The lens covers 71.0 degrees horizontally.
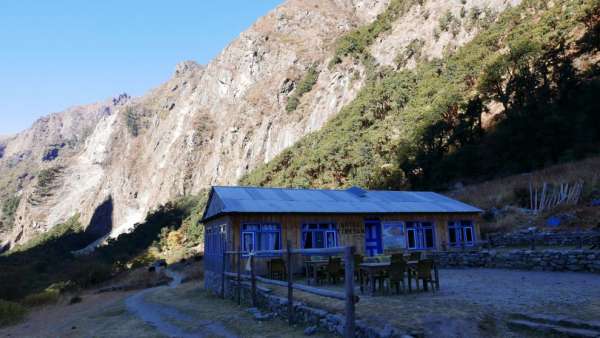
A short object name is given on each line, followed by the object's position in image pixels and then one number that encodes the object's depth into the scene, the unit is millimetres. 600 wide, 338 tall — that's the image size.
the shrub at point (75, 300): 27584
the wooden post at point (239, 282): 15595
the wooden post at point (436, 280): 12756
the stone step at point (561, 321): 7180
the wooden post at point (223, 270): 17953
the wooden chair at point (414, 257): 14786
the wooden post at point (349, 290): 8055
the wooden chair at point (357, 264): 13781
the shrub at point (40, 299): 28664
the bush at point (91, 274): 39125
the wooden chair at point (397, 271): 12164
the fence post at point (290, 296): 10758
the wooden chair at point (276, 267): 17203
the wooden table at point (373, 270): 12234
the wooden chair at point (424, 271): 12531
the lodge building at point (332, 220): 19156
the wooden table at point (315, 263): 14755
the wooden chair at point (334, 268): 14898
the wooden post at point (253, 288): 13710
